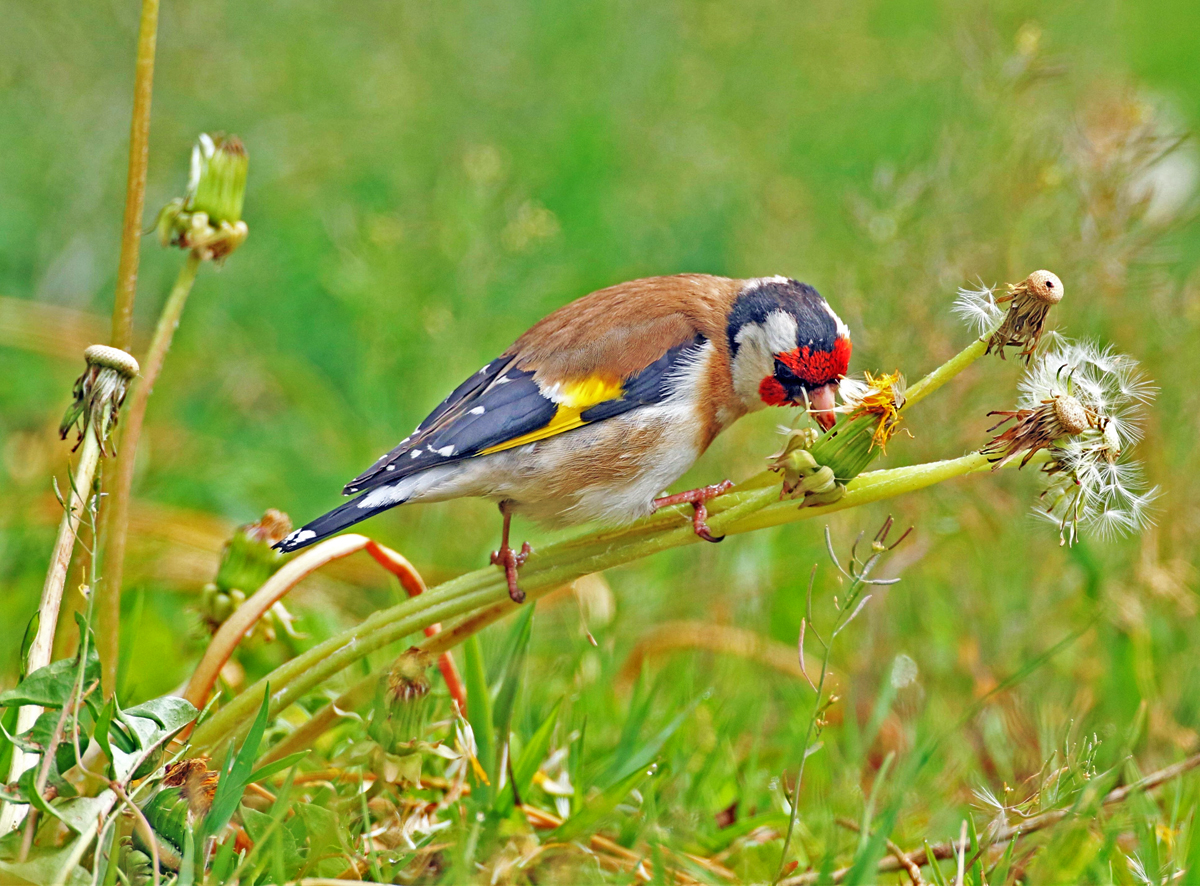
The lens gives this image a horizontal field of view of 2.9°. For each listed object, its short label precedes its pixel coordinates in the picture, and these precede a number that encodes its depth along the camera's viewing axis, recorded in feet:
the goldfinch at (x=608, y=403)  13.42
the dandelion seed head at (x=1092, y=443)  13.20
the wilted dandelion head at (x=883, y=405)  13.20
